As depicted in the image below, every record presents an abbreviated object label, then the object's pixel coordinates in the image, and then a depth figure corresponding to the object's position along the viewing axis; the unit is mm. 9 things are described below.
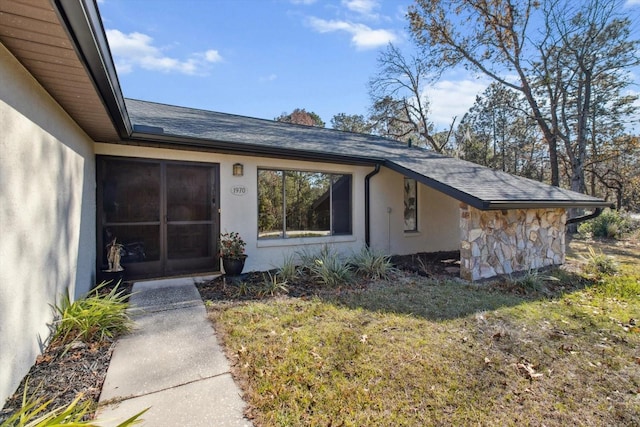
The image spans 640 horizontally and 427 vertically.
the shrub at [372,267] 6316
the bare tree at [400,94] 20136
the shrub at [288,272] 5953
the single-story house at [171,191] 2455
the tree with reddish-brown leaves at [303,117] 24747
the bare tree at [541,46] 13766
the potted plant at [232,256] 5934
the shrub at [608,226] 12953
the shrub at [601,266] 6797
